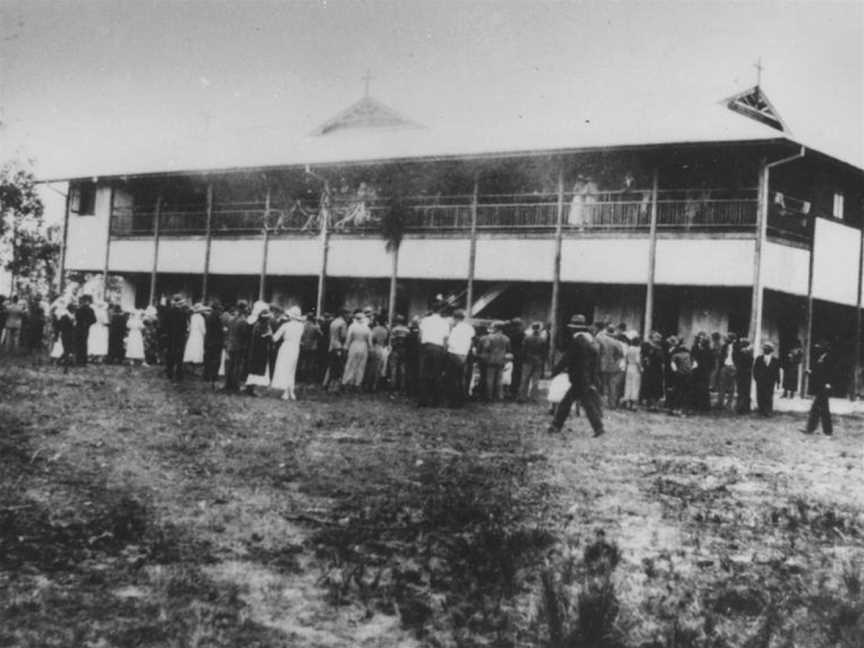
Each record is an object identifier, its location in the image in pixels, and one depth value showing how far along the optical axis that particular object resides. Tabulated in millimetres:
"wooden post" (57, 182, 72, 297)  31547
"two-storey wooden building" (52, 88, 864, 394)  20359
